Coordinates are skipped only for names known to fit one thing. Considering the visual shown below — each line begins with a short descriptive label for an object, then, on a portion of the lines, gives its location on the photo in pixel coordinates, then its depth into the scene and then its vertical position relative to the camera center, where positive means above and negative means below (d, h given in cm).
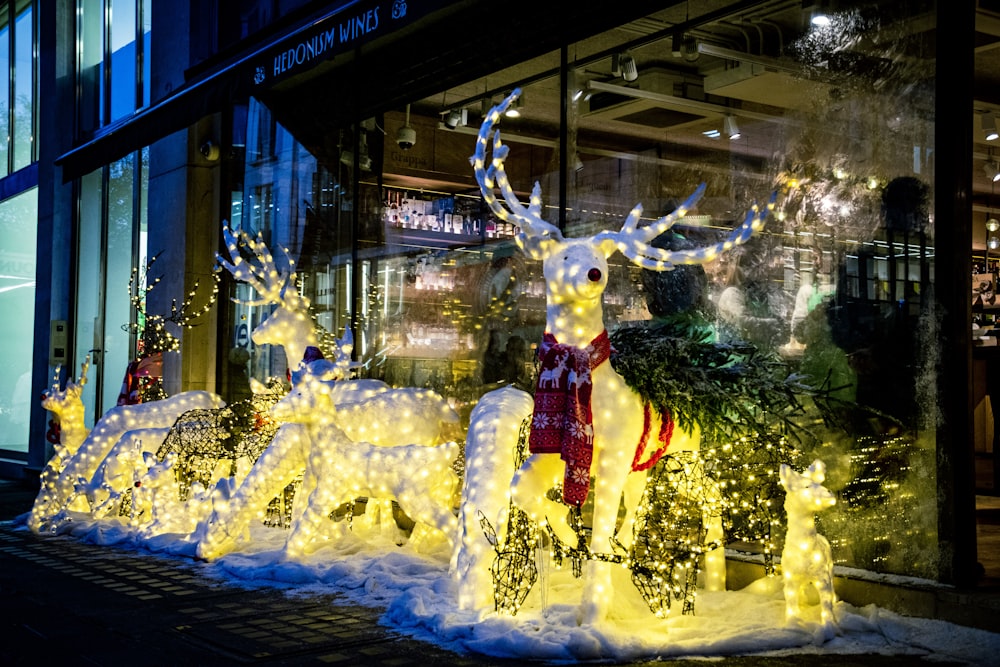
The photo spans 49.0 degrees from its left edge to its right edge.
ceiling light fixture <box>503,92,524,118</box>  855 +195
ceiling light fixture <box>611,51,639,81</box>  767 +206
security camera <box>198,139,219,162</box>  1230 +229
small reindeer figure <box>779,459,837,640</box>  523 -91
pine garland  578 -13
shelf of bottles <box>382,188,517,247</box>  880 +115
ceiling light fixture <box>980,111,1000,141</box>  1044 +229
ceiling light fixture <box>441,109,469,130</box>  922 +202
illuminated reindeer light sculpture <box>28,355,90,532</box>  995 -66
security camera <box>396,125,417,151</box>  963 +194
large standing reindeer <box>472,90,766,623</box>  545 -14
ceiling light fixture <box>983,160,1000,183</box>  1153 +205
